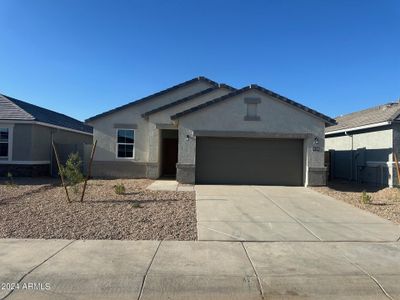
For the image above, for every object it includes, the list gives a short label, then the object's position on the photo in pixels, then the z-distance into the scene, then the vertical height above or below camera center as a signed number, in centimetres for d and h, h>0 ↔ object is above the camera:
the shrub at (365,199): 1200 -111
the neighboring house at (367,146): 1673 +114
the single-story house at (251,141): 1647 +109
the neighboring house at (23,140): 1867 +96
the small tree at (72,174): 1119 -47
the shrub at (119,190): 1264 -106
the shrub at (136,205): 1018 -128
